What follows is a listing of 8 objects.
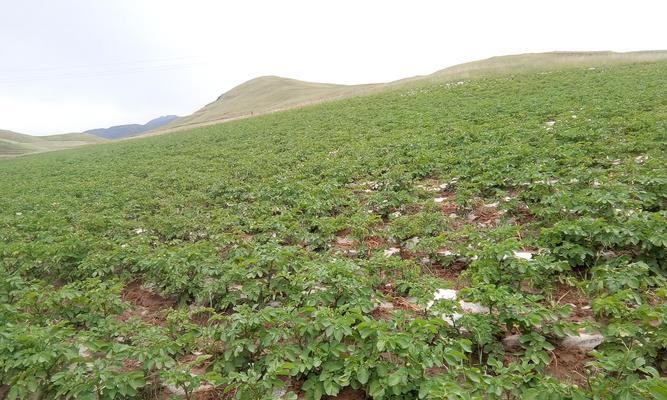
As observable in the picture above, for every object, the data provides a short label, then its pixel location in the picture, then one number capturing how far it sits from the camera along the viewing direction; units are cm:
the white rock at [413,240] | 704
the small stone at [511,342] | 433
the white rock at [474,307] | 500
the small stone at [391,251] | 687
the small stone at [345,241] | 750
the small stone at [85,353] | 502
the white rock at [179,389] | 428
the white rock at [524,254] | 591
